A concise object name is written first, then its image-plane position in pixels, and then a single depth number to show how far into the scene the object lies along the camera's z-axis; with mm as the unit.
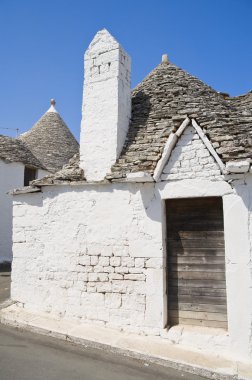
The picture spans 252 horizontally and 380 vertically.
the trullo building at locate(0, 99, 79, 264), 13148
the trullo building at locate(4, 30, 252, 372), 5012
